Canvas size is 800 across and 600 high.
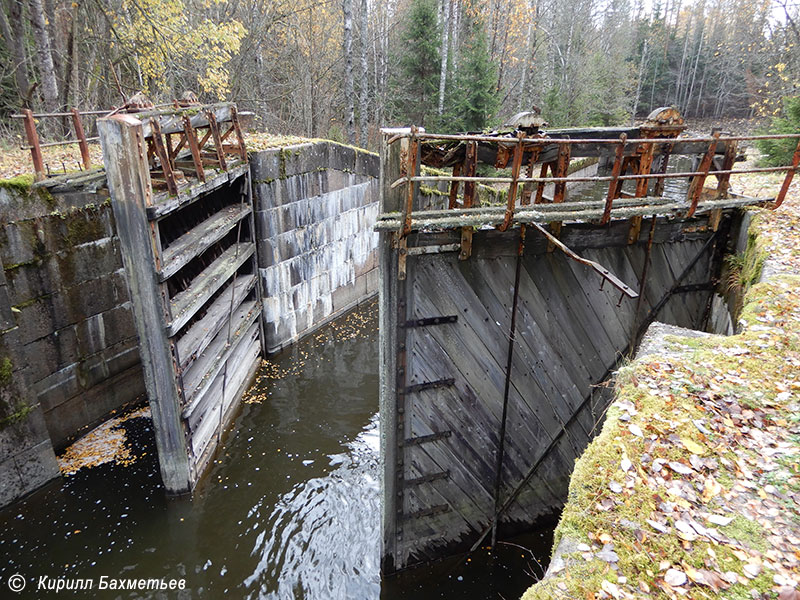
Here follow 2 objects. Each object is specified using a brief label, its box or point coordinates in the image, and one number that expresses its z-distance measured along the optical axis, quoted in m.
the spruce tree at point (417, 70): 21.95
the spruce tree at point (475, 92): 19.95
